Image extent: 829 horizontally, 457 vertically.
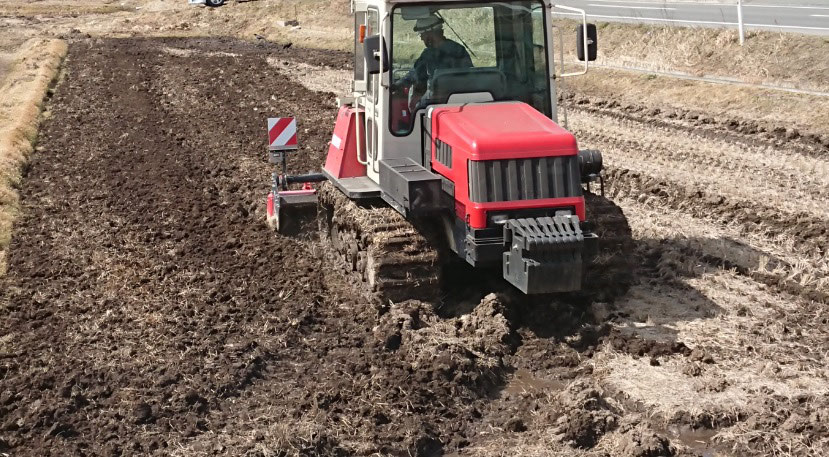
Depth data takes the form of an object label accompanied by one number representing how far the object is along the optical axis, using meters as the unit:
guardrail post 22.13
